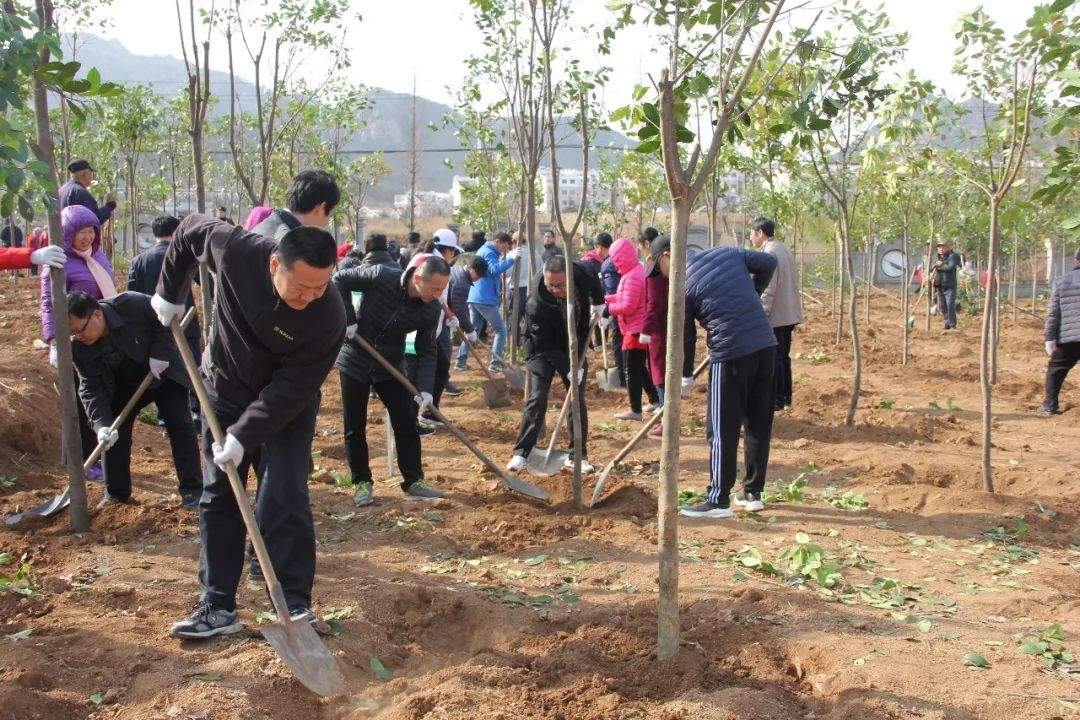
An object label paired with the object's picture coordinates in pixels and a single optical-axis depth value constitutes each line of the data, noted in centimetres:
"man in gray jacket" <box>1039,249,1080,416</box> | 885
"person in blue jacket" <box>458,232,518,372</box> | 1154
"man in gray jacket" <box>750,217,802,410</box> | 817
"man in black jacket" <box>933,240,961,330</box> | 1722
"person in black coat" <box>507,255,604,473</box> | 642
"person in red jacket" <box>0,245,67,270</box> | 460
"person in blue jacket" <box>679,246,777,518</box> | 543
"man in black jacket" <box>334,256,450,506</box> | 579
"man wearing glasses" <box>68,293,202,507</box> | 528
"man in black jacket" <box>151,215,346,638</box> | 352
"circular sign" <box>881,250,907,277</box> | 3778
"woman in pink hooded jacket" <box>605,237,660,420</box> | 755
